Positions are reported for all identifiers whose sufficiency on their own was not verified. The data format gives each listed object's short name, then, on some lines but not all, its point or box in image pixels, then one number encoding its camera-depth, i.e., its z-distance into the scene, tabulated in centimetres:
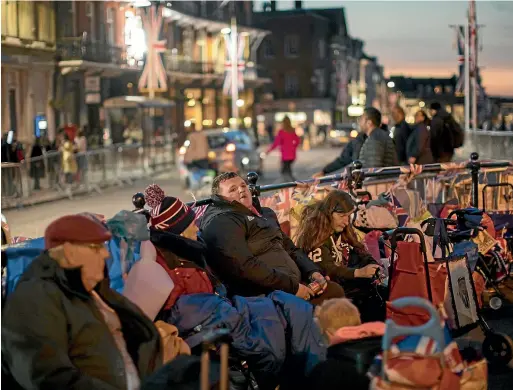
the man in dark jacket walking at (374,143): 1260
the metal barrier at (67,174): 2477
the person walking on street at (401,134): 1602
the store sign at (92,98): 4772
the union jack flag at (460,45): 4178
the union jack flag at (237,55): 4934
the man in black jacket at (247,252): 688
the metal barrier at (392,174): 992
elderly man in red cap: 472
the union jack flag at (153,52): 4214
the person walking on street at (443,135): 1667
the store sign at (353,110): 12011
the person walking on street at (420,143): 1575
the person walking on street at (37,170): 2630
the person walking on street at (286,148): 2523
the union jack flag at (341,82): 9756
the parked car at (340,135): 7169
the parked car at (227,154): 2816
